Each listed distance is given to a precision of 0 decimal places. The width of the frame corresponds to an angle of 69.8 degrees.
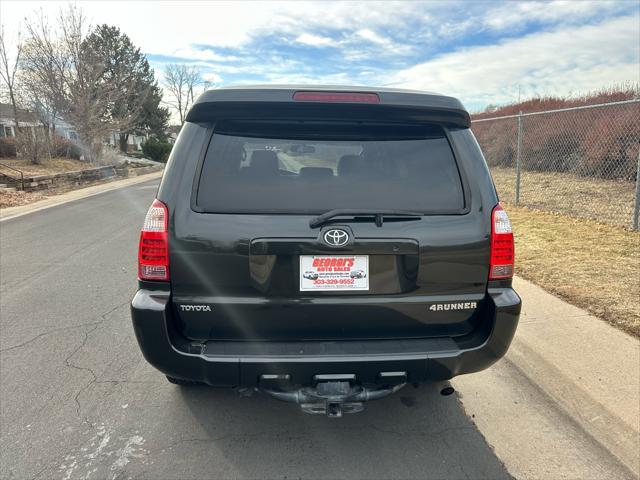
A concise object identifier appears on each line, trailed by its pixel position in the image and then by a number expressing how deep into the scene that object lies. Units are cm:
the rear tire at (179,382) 290
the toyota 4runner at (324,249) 217
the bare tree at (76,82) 2297
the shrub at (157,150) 4088
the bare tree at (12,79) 2131
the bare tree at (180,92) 7550
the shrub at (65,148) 2450
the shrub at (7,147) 2089
